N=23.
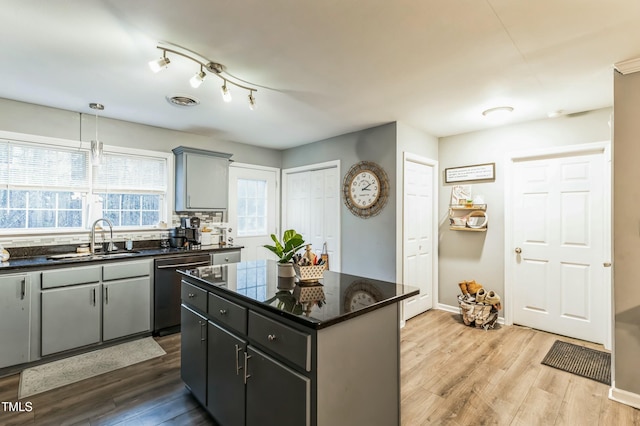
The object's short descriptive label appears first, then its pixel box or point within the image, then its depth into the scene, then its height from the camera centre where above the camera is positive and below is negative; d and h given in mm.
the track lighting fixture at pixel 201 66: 2041 +1120
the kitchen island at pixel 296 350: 1390 -692
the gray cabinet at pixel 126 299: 3186 -888
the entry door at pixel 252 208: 4848 +118
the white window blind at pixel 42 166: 3152 +501
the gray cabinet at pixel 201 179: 4078 +475
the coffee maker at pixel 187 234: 4078 -258
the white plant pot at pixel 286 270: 2158 -376
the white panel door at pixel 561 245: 3334 -319
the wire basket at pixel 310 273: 2037 -374
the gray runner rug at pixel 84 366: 2529 -1365
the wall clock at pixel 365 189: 3877 +348
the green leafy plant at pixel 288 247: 2070 -208
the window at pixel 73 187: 3191 +305
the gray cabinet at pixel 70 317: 2859 -976
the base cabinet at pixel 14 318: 2655 -902
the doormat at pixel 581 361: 2682 -1331
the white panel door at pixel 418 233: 3988 -228
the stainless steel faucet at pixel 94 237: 3477 -257
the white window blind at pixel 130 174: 3719 +495
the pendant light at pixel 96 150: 3289 +672
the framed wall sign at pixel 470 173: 3975 +576
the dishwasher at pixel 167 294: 3502 -897
